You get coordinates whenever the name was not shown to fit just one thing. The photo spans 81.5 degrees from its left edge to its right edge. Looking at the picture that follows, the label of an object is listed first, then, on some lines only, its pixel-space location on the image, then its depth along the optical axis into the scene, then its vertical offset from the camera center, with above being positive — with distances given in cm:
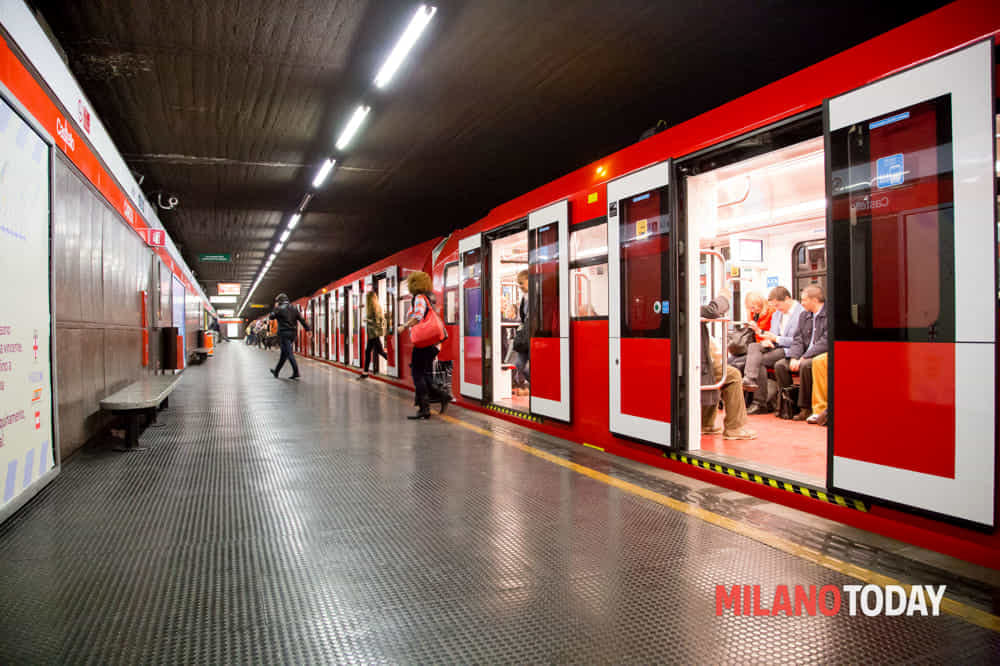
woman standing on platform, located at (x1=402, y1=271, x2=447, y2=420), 696 -25
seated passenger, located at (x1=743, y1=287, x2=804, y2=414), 672 -30
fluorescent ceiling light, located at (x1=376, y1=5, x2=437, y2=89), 521 +286
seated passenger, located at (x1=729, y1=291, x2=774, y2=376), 723 +21
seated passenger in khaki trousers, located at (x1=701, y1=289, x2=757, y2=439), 494 -58
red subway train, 255 +28
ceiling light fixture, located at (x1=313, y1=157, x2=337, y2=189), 1009 +295
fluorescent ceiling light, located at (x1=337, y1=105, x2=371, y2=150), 768 +292
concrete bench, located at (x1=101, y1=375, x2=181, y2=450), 504 -61
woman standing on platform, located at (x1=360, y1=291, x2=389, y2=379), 1190 +16
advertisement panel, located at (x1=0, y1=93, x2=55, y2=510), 317 +14
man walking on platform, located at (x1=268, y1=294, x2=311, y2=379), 1286 +21
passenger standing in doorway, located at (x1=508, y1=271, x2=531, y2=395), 738 -21
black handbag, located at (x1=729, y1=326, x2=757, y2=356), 700 -14
